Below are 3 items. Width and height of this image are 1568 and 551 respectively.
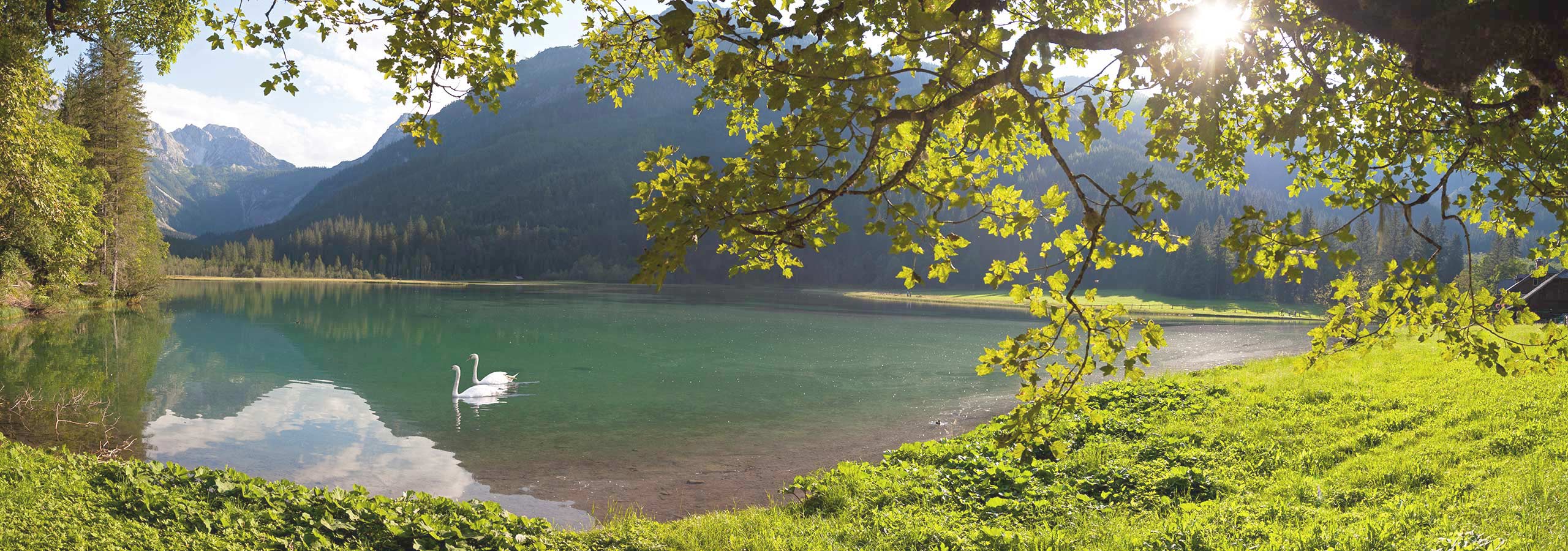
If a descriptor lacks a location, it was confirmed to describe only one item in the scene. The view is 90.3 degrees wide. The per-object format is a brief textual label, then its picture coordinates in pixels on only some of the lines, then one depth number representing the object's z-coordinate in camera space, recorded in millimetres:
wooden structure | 35094
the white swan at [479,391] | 21370
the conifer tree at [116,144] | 47719
